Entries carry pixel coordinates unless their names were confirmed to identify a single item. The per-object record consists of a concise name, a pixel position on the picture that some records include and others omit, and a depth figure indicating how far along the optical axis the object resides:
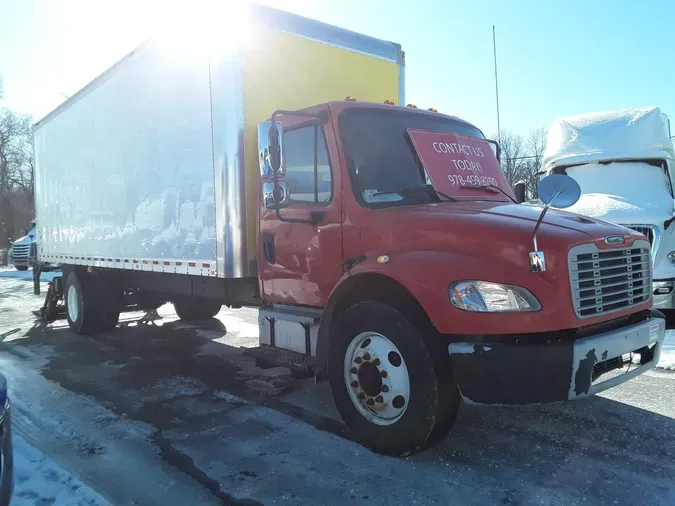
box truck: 3.15
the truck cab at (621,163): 7.54
